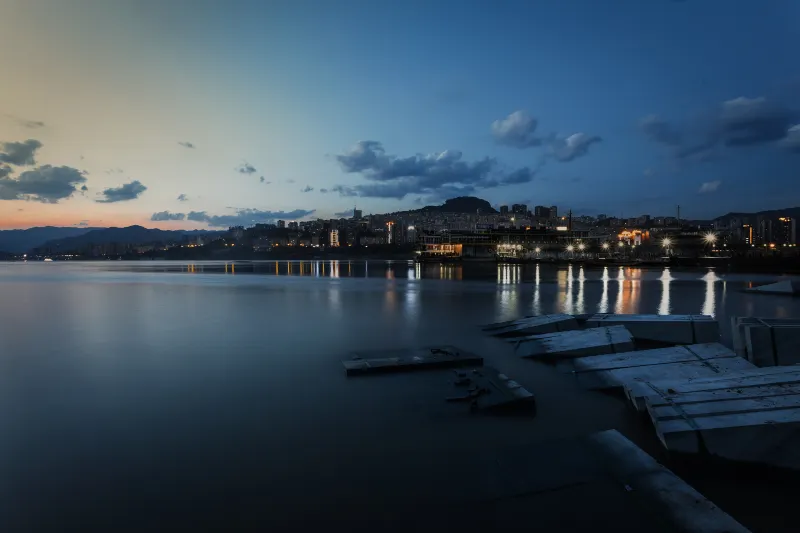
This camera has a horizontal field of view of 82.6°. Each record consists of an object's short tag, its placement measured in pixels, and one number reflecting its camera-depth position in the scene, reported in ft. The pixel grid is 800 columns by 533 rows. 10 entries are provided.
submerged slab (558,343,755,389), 27.86
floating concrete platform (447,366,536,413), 25.44
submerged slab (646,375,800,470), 17.22
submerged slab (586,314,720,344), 39.65
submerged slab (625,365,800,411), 20.93
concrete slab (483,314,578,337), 47.67
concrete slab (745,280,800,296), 103.05
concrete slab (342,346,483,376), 34.30
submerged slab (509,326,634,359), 36.22
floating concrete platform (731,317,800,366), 28.91
